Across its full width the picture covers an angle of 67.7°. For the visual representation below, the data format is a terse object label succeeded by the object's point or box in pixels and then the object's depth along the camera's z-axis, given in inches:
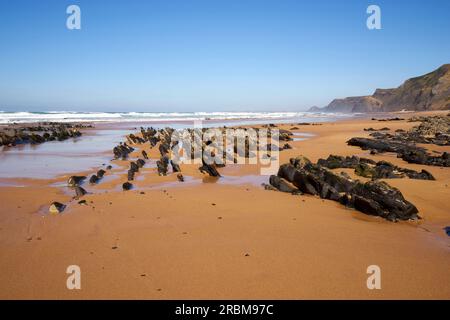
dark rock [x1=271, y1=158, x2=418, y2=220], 287.4
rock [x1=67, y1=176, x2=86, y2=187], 424.0
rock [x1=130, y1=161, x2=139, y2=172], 515.5
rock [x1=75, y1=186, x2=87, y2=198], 365.7
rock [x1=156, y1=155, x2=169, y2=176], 500.0
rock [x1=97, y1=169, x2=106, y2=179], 472.6
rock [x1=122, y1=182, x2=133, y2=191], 405.8
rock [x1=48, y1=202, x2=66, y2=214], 301.3
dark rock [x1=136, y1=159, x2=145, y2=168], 578.5
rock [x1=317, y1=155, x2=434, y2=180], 430.2
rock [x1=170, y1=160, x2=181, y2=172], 522.9
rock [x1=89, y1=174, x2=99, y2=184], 436.3
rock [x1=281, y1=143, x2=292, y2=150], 785.0
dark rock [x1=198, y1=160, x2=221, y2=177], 494.0
